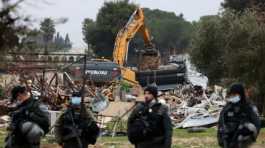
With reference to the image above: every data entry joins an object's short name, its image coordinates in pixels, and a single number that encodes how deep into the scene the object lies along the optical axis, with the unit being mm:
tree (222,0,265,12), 70950
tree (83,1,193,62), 92312
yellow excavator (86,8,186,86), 46216
